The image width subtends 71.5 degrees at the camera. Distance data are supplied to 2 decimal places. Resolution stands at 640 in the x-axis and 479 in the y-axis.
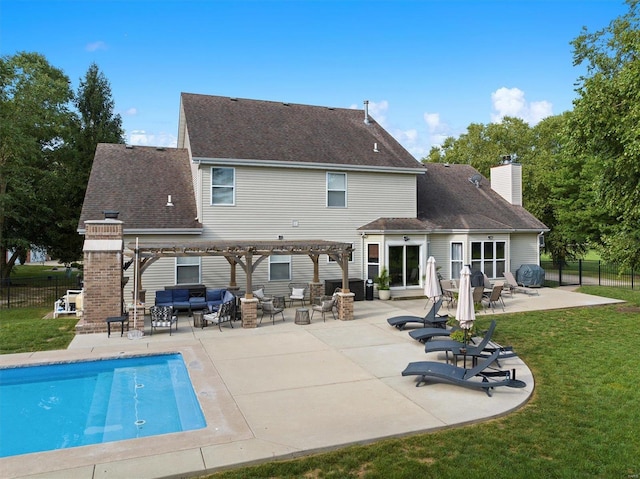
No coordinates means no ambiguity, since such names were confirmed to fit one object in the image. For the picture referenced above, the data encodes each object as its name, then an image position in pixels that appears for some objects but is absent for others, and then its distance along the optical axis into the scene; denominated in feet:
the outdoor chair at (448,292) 56.08
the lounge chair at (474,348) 31.99
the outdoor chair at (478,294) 52.24
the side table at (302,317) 48.11
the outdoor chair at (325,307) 49.75
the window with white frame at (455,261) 70.03
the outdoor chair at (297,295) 58.48
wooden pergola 44.04
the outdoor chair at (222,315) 45.01
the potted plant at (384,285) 63.77
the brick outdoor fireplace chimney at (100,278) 44.19
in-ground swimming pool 22.91
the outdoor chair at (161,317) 43.68
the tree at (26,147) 77.92
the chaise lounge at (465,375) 26.96
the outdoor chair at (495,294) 53.93
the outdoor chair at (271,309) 48.88
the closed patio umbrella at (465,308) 32.68
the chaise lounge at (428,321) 43.39
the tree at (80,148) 90.53
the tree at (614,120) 41.73
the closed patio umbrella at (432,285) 45.78
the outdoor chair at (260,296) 53.72
